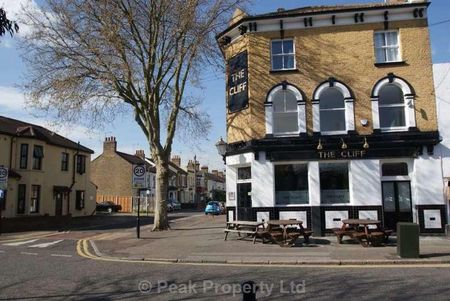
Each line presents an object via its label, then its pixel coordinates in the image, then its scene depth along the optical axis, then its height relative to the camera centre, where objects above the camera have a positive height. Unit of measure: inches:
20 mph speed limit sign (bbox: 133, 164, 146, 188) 746.4 +55.1
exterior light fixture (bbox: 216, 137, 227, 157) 818.2 +110.5
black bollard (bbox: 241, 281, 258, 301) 170.2 -31.2
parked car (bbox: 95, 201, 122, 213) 2016.5 +12.6
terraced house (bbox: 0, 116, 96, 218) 1220.5 +115.3
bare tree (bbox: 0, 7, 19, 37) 254.8 +104.2
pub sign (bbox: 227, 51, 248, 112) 792.3 +222.9
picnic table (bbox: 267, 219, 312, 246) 630.5 -33.6
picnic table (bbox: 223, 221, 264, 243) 671.8 -30.0
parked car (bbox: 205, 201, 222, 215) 1777.6 -0.4
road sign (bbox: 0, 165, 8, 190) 823.1 +60.9
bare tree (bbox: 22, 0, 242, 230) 844.0 +297.0
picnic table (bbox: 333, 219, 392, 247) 610.2 -33.7
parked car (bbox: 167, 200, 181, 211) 2343.5 +22.7
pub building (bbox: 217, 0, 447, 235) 719.1 +144.8
